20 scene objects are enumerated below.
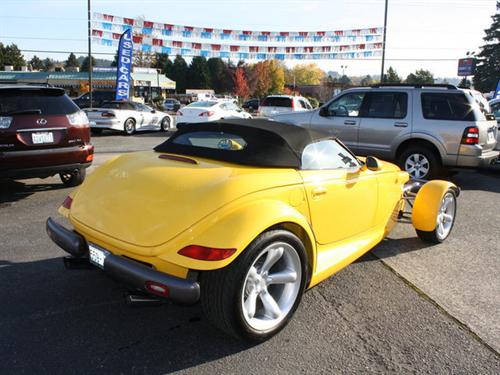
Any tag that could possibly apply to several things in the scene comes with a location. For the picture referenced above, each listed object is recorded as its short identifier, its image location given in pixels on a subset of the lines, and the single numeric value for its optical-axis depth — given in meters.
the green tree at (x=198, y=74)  105.11
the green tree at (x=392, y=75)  97.19
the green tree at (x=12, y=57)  103.00
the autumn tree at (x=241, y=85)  95.62
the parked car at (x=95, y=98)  24.32
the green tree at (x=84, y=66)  118.23
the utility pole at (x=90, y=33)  22.53
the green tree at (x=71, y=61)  149.25
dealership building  69.12
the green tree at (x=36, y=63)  139.62
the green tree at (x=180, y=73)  106.63
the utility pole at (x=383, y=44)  24.05
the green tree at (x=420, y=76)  96.12
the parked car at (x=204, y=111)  17.29
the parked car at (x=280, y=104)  19.23
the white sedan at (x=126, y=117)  15.71
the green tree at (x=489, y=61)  70.44
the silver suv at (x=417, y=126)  8.14
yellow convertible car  2.62
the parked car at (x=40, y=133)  5.77
